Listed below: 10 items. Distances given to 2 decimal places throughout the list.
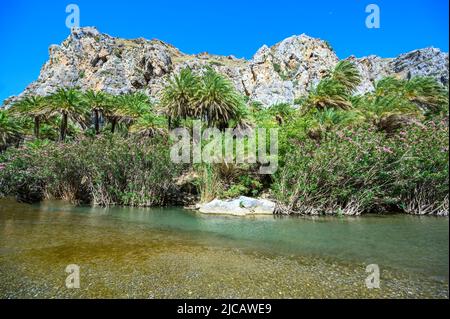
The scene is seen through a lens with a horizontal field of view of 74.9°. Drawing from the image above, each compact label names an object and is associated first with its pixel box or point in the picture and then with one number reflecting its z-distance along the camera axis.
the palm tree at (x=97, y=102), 33.72
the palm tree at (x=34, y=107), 30.91
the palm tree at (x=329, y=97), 27.12
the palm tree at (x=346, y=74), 32.16
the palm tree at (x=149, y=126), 29.78
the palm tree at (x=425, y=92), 24.73
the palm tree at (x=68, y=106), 29.64
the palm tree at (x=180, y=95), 27.03
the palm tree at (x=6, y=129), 32.06
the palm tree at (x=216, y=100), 26.06
